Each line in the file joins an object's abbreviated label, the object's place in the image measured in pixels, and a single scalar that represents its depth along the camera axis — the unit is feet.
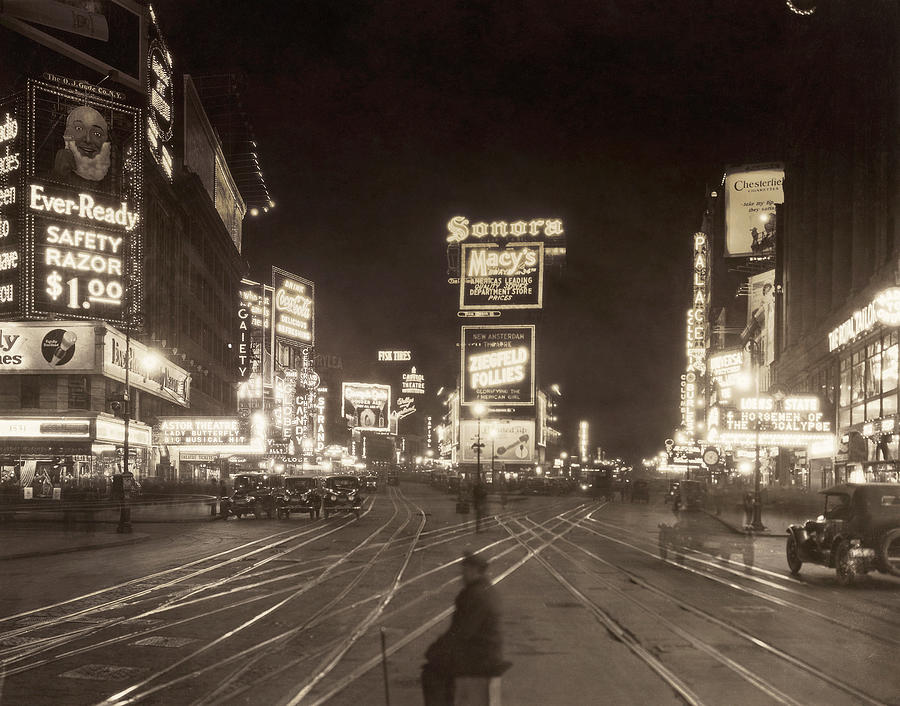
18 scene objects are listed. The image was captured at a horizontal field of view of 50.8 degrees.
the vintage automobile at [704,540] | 91.20
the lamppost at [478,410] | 177.17
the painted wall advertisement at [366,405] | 590.14
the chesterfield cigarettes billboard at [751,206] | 320.91
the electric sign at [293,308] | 360.89
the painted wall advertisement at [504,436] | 318.86
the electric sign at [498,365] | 311.06
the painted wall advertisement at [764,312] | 274.57
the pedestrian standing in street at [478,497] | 108.23
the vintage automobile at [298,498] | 147.95
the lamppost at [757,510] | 122.72
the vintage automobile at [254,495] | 142.31
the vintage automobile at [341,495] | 160.25
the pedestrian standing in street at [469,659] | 20.43
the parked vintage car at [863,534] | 63.16
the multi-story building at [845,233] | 142.00
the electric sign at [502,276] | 323.37
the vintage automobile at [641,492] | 255.91
